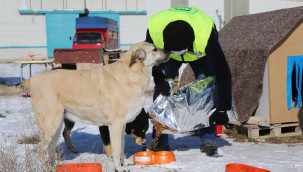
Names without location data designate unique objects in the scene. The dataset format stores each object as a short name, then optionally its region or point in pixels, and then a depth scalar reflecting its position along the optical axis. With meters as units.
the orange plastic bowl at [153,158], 4.50
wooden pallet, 5.76
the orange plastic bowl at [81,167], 3.53
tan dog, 4.29
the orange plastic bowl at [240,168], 3.50
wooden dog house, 5.68
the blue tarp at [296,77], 5.84
